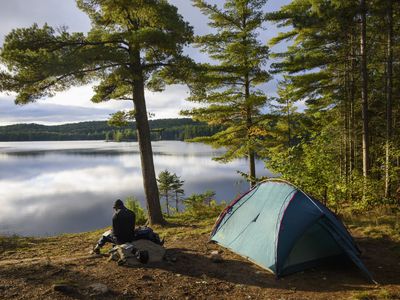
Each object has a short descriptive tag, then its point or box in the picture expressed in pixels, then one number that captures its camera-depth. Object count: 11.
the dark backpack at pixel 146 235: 7.57
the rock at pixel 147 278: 5.98
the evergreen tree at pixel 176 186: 38.24
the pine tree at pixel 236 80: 13.65
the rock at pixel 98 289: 5.29
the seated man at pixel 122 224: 7.21
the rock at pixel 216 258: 7.09
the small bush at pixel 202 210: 14.09
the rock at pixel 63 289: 5.25
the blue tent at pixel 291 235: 6.48
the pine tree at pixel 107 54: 8.97
